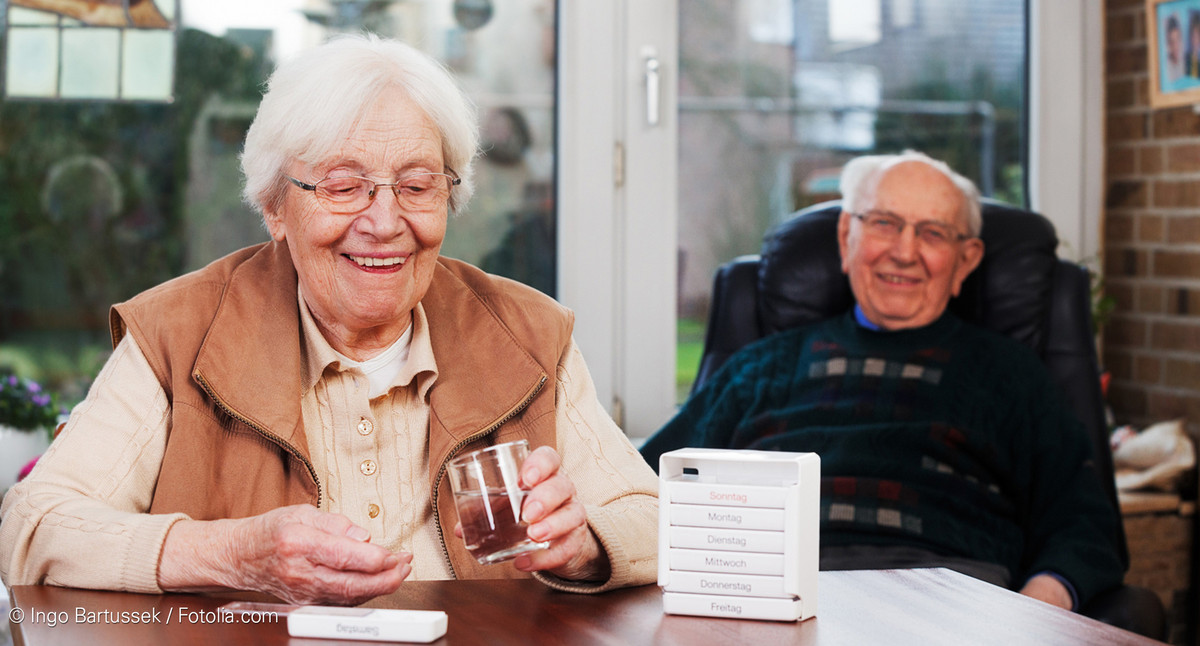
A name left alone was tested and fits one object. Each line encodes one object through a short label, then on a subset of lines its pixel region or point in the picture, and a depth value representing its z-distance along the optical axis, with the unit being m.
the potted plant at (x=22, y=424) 2.45
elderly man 2.18
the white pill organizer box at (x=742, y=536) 1.13
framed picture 2.93
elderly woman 1.43
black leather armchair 2.47
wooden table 1.09
